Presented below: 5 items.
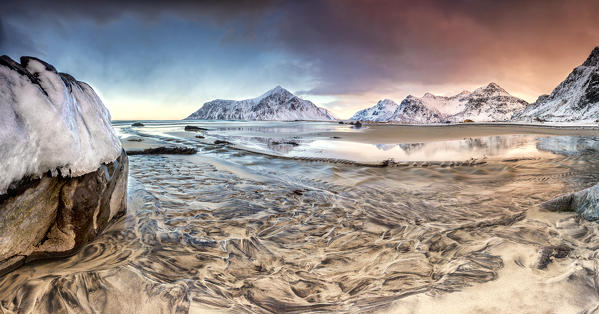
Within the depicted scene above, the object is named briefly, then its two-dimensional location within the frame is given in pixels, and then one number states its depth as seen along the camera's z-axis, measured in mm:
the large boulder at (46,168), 1734
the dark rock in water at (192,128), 24862
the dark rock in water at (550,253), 1784
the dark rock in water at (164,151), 8278
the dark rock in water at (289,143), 12599
